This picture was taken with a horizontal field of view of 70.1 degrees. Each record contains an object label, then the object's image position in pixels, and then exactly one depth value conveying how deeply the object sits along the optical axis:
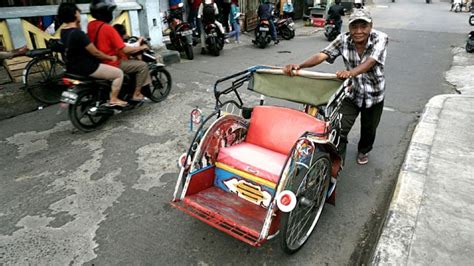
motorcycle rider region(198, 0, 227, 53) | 8.99
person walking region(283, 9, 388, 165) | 2.97
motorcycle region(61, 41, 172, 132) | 4.41
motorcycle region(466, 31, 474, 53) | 9.62
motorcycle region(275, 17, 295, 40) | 12.19
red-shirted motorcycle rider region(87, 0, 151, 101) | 4.55
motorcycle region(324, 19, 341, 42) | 12.37
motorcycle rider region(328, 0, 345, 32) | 12.33
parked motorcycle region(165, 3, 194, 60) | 8.62
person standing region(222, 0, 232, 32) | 11.03
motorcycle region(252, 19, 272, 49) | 10.42
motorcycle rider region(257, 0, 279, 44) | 10.69
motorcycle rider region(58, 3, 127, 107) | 4.20
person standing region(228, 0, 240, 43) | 11.15
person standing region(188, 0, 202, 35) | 10.38
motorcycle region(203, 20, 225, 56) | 9.07
